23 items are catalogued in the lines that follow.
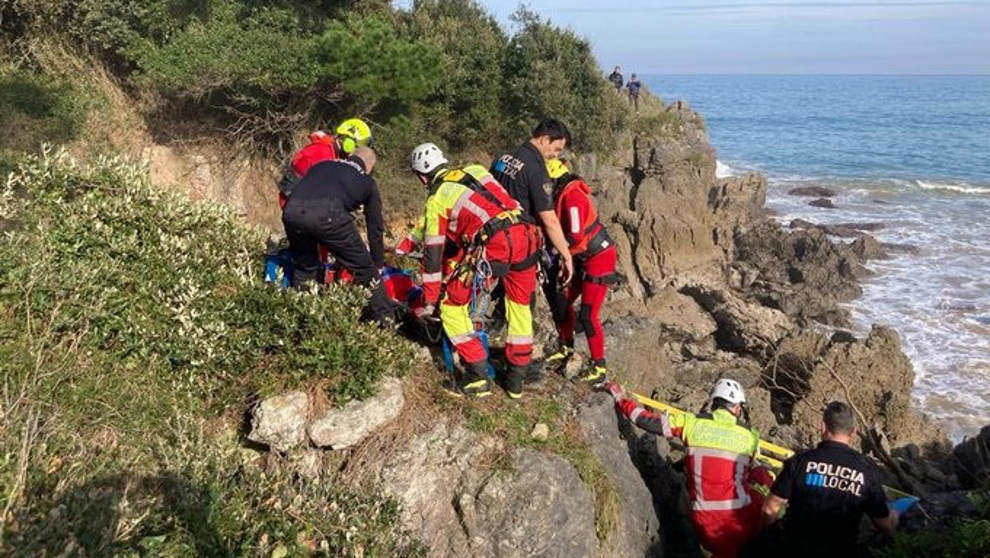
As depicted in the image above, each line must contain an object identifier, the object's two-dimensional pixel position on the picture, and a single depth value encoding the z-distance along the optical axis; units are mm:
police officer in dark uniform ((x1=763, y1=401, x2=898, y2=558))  5195
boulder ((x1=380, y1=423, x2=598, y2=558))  5363
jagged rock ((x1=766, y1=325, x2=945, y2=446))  10883
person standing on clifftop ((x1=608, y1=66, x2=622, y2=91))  28125
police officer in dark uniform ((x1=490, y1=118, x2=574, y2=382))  6297
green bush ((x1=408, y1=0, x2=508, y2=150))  17766
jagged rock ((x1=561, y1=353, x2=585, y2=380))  6969
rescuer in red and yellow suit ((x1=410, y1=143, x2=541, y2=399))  5711
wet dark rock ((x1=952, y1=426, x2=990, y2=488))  8406
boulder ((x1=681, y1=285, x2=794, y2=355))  13992
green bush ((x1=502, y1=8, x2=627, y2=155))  18781
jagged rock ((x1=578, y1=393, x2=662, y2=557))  5962
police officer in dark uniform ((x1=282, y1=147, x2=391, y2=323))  5949
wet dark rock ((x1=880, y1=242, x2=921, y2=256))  25078
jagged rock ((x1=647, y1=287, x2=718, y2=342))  14570
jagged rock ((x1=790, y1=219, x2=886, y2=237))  26684
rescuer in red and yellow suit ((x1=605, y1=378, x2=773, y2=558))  5793
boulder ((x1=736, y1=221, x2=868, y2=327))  17797
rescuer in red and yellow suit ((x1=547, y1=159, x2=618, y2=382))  6785
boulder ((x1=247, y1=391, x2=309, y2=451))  5645
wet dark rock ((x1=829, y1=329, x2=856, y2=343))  13141
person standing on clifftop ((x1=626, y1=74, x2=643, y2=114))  26891
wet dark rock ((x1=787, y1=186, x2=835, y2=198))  34938
